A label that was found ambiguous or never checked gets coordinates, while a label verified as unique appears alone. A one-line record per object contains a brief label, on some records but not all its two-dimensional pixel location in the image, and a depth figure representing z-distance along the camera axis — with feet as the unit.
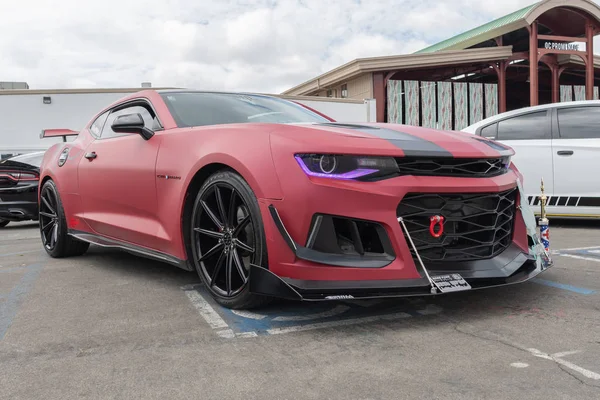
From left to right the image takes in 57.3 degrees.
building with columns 74.64
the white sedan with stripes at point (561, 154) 20.20
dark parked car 27.17
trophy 11.66
